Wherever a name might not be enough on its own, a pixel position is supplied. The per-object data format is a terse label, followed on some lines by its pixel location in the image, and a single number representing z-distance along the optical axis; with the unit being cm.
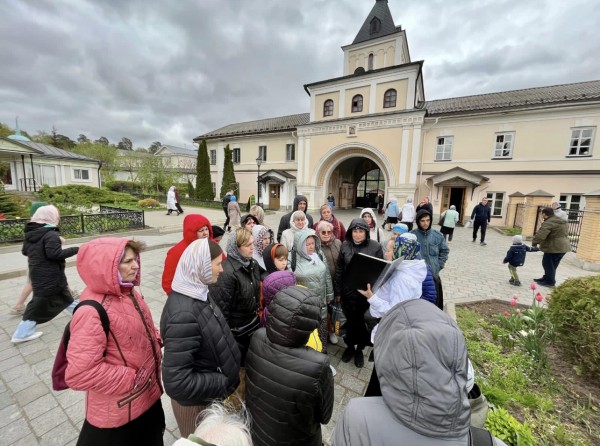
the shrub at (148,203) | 1814
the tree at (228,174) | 2531
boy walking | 561
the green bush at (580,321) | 249
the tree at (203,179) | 2548
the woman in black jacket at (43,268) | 306
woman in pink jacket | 127
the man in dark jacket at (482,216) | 988
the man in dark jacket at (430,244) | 378
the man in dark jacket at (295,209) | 483
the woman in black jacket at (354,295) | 307
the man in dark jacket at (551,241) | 557
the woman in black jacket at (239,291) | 215
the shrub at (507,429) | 164
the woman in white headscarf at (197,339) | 137
